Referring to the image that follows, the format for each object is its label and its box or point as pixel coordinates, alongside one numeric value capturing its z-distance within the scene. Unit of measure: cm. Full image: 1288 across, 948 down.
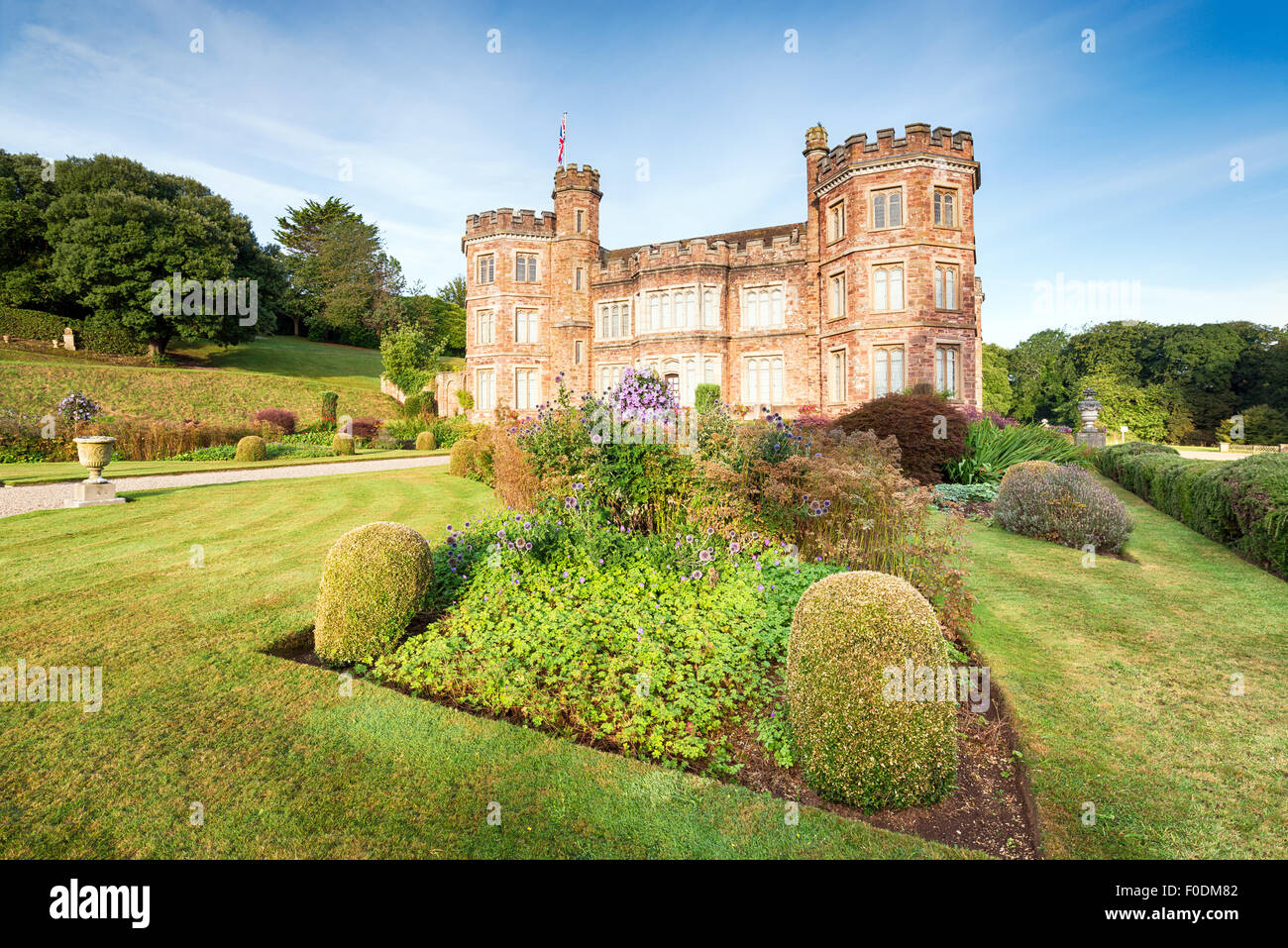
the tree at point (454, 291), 6384
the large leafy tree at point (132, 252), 3256
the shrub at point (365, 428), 2927
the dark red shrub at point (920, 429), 1326
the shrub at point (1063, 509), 890
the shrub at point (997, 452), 1404
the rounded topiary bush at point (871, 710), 312
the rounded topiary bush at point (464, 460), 1653
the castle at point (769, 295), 2245
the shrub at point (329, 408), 2917
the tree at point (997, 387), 5519
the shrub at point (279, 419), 2700
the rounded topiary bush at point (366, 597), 498
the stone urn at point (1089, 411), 2209
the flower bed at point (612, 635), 402
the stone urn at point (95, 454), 1134
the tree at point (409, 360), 3603
